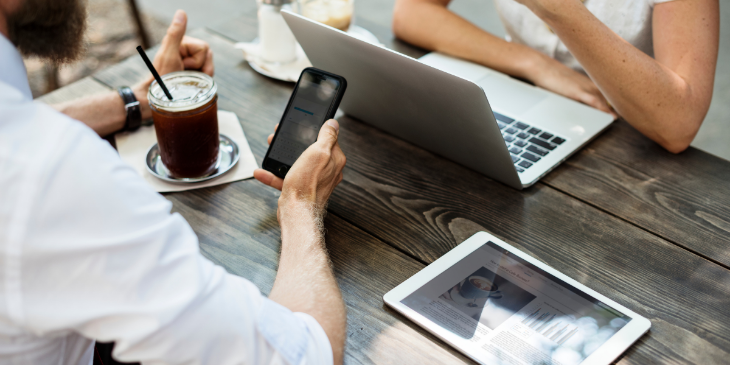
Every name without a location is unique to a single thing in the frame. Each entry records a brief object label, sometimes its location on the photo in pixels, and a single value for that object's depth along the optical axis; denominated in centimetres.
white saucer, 121
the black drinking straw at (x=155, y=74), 82
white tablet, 63
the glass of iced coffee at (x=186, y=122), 84
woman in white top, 100
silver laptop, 82
